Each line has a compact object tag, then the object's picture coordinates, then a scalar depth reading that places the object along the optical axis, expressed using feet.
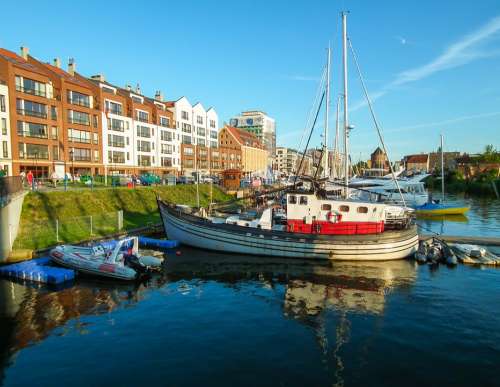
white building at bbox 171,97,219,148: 289.53
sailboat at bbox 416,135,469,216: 163.75
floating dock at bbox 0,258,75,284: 64.49
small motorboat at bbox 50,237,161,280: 67.15
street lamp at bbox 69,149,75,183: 184.16
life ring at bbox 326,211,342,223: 86.12
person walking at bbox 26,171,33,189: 119.46
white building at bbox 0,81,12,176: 154.10
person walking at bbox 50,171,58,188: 130.33
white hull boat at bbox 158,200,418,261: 82.58
